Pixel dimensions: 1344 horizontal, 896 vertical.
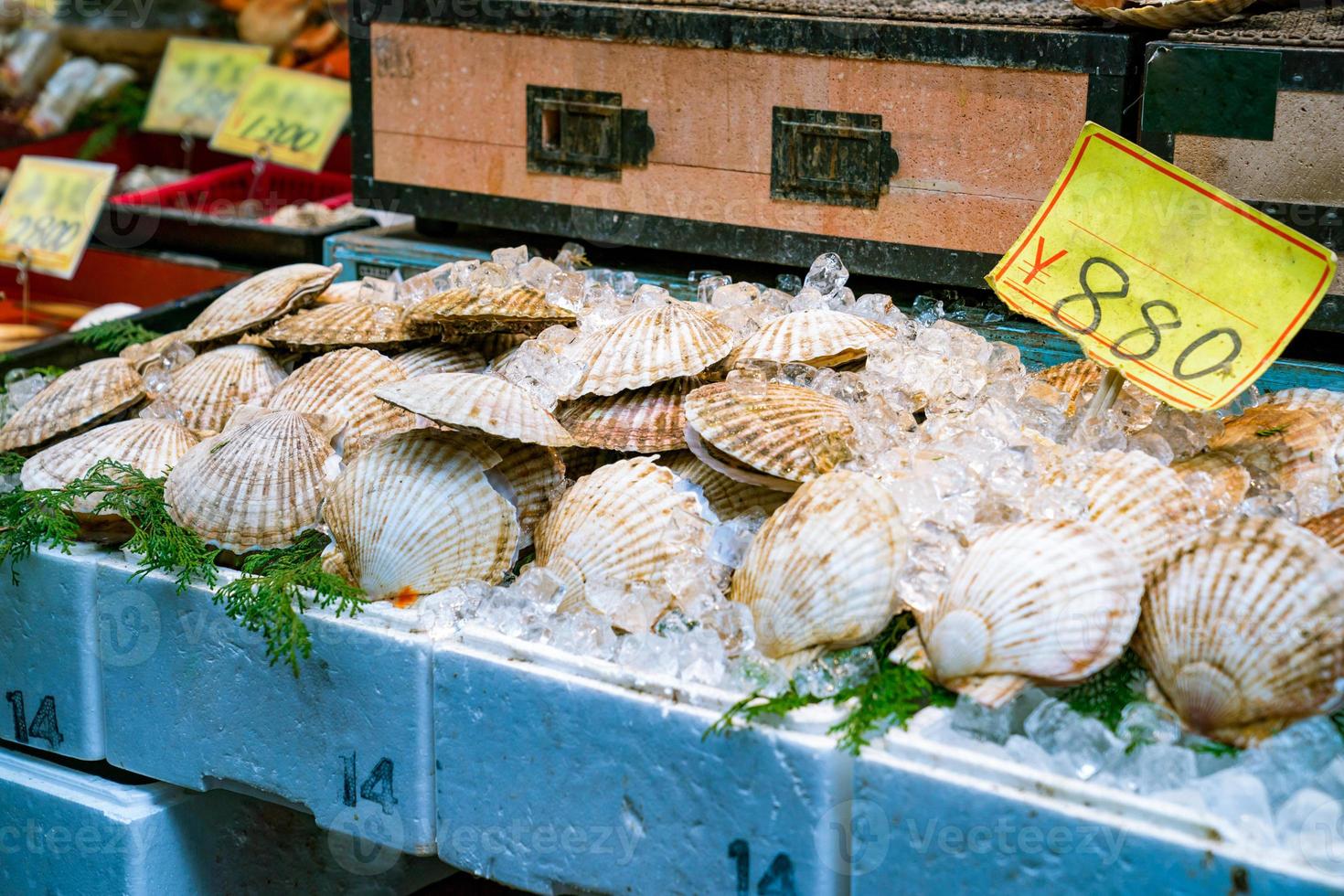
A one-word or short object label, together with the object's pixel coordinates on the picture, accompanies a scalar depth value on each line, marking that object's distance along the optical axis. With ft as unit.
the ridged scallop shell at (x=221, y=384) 6.05
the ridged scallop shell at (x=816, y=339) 5.44
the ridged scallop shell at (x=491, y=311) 5.79
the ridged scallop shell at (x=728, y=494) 5.03
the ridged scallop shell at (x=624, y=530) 4.73
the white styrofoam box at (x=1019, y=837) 3.63
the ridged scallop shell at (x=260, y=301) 6.45
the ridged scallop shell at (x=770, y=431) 4.75
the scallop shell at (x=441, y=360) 5.90
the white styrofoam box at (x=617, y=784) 4.14
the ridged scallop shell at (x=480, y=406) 4.67
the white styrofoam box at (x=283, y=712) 4.77
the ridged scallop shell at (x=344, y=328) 6.10
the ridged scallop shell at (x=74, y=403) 6.00
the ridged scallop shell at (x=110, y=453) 5.62
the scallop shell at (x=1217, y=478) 4.50
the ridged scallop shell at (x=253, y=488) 5.11
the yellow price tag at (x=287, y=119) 10.19
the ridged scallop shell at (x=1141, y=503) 4.30
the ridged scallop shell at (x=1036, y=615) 3.96
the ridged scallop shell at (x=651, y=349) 5.29
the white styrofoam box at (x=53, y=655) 5.43
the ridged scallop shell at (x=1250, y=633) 3.81
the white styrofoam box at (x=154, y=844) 5.50
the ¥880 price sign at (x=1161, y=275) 4.69
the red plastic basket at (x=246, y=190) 11.19
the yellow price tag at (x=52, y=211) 8.69
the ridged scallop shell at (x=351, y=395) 5.59
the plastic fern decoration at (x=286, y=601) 4.78
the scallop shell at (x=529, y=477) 5.10
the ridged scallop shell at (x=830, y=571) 4.24
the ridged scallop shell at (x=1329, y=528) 4.31
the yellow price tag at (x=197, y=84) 11.94
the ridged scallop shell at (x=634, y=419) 5.19
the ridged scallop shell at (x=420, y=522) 4.77
